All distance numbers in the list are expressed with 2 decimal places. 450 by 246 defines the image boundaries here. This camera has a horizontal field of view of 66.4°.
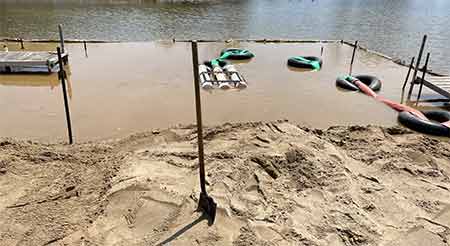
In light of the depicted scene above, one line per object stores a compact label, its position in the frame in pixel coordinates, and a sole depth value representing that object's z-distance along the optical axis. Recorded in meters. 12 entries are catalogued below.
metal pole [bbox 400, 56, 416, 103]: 11.42
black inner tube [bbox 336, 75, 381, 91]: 11.35
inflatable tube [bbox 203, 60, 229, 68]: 13.40
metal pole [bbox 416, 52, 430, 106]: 10.54
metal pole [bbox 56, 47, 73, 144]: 6.61
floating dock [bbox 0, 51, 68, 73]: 11.96
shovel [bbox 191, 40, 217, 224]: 4.28
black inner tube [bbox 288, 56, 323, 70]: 13.49
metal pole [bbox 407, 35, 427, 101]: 10.71
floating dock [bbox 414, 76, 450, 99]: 9.93
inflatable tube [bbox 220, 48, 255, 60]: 14.38
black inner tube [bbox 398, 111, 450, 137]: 8.31
